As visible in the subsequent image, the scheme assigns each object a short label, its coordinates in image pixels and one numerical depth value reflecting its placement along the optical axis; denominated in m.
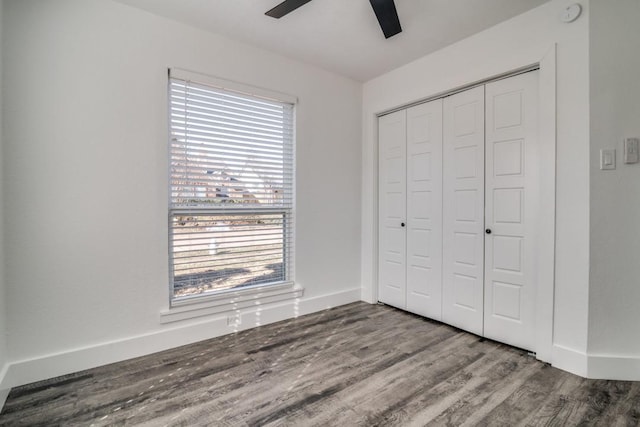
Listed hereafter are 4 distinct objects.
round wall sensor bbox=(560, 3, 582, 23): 2.13
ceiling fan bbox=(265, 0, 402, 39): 1.88
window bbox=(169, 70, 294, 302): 2.63
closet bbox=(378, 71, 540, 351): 2.51
